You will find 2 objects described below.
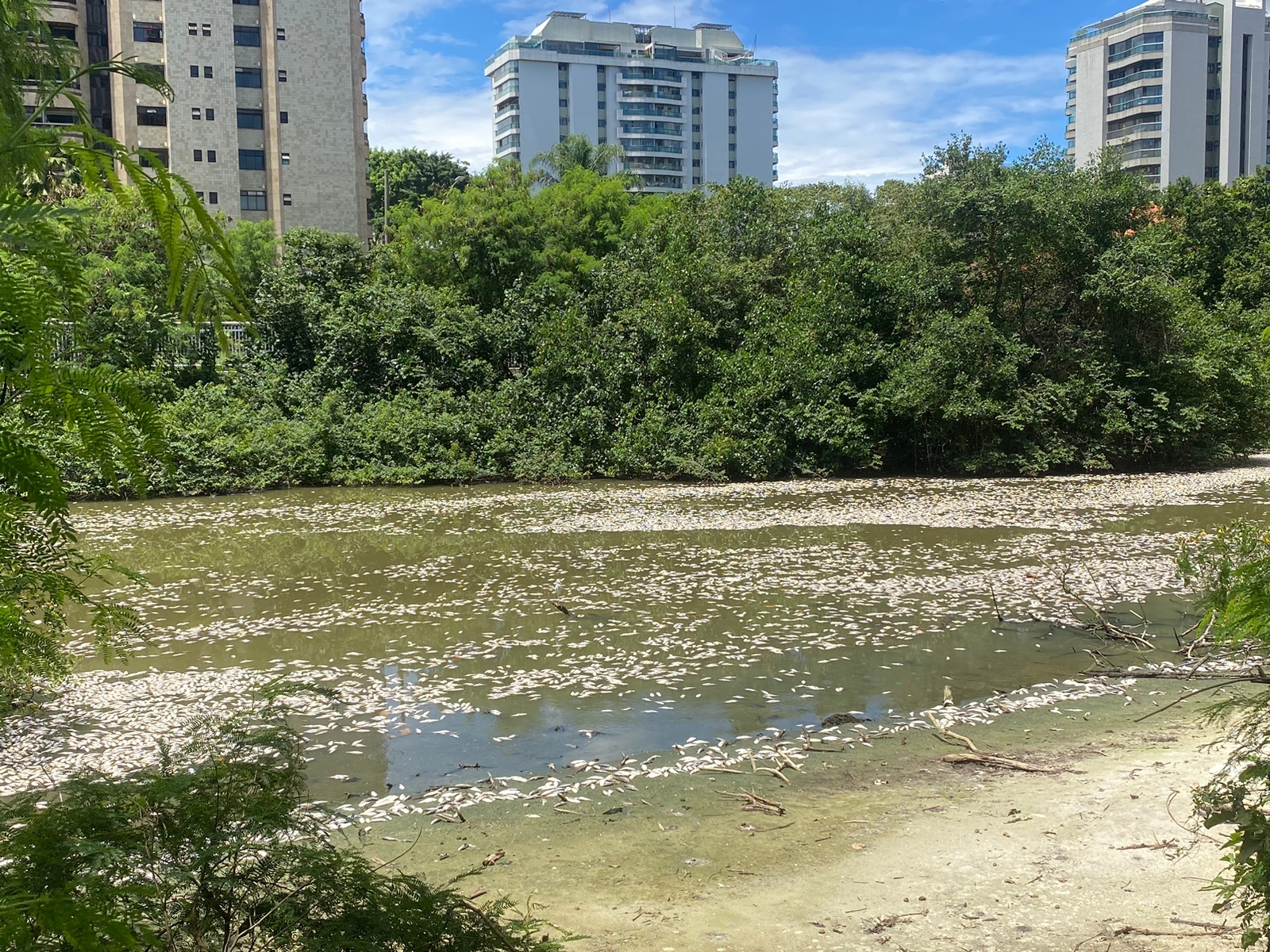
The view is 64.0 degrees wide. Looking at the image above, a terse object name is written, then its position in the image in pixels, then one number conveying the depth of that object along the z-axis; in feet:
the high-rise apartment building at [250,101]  167.63
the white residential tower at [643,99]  336.70
